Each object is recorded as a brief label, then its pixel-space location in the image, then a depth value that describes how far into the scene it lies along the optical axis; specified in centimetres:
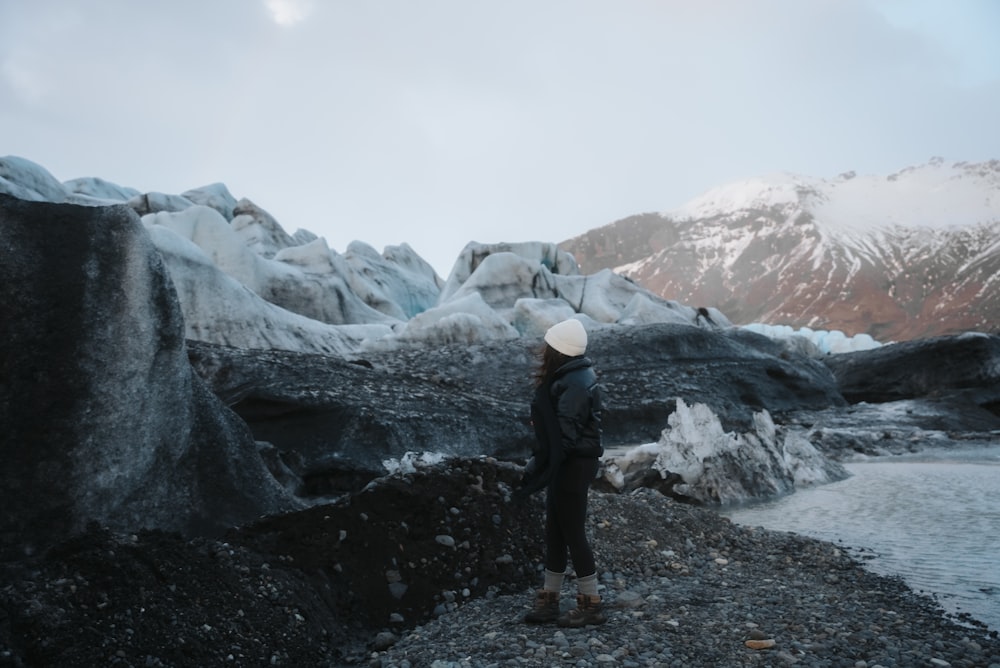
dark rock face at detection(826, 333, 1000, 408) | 1827
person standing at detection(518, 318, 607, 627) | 351
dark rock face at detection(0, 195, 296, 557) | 386
